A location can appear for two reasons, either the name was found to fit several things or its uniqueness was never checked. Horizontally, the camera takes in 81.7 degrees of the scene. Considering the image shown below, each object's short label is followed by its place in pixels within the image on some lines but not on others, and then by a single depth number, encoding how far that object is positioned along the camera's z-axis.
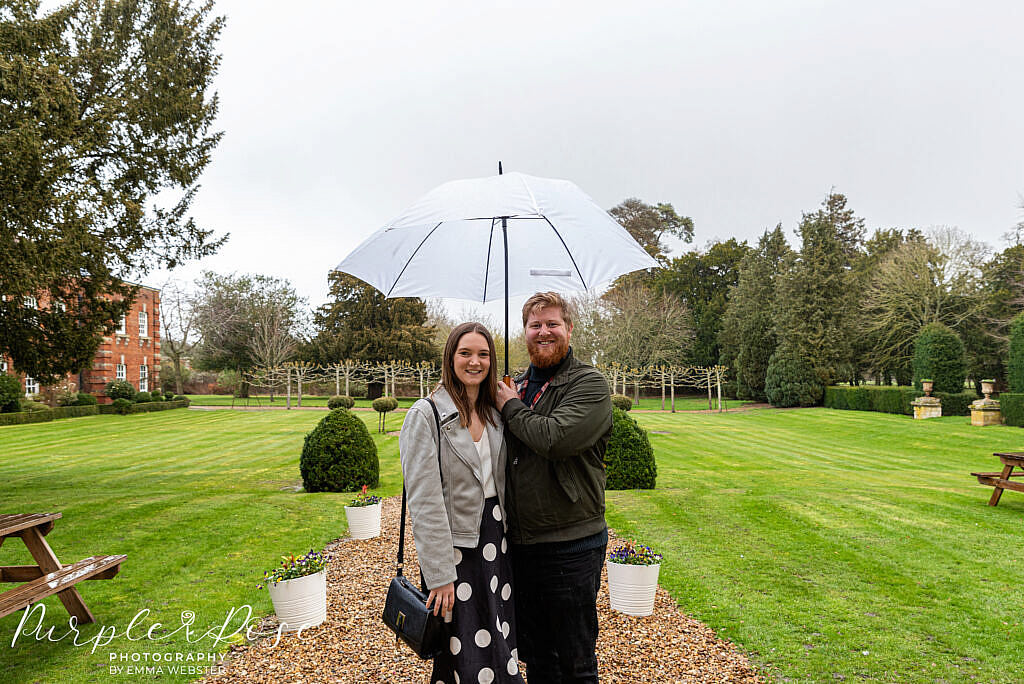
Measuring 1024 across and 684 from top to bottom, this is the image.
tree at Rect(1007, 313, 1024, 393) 20.23
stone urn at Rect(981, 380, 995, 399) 19.05
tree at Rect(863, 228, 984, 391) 28.06
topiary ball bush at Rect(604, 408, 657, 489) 8.95
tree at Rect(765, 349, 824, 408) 30.89
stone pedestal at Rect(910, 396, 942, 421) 22.62
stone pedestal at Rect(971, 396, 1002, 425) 19.88
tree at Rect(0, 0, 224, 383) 7.41
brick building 30.84
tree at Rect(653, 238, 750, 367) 44.12
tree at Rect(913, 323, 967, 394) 23.33
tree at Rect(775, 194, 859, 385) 32.22
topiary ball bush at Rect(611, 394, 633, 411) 15.33
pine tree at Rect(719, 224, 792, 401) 36.12
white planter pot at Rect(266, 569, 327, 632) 4.21
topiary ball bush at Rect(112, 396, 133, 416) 28.30
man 2.35
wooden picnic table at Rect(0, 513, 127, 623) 3.86
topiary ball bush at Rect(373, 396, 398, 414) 18.00
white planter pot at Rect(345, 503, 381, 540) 6.80
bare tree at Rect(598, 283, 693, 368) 34.72
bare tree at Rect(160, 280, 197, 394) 42.50
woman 2.21
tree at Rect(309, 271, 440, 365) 40.50
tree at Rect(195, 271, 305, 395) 41.56
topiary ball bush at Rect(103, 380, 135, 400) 29.64
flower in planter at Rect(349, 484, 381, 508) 6.87
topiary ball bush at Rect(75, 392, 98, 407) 27.53
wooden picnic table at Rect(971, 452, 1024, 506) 7.79
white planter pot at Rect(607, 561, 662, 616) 4.43
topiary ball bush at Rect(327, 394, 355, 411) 19.70
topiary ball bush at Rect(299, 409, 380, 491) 8.98
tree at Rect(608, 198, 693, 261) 48.22
